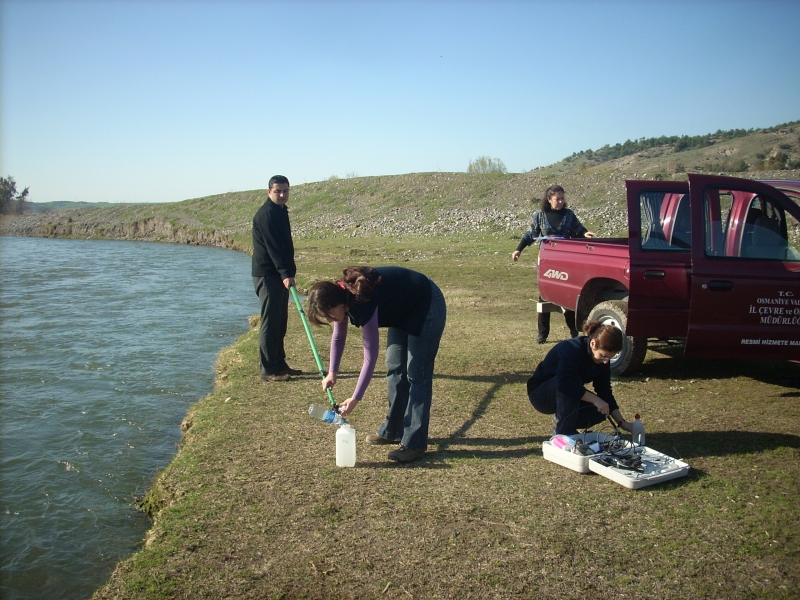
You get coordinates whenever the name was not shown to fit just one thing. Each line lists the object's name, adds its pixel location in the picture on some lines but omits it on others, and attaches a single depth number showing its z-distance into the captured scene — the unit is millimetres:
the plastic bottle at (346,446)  4820
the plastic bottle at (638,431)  4961
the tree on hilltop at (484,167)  50094
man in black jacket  7012
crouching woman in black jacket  4855
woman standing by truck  8875
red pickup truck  6164
